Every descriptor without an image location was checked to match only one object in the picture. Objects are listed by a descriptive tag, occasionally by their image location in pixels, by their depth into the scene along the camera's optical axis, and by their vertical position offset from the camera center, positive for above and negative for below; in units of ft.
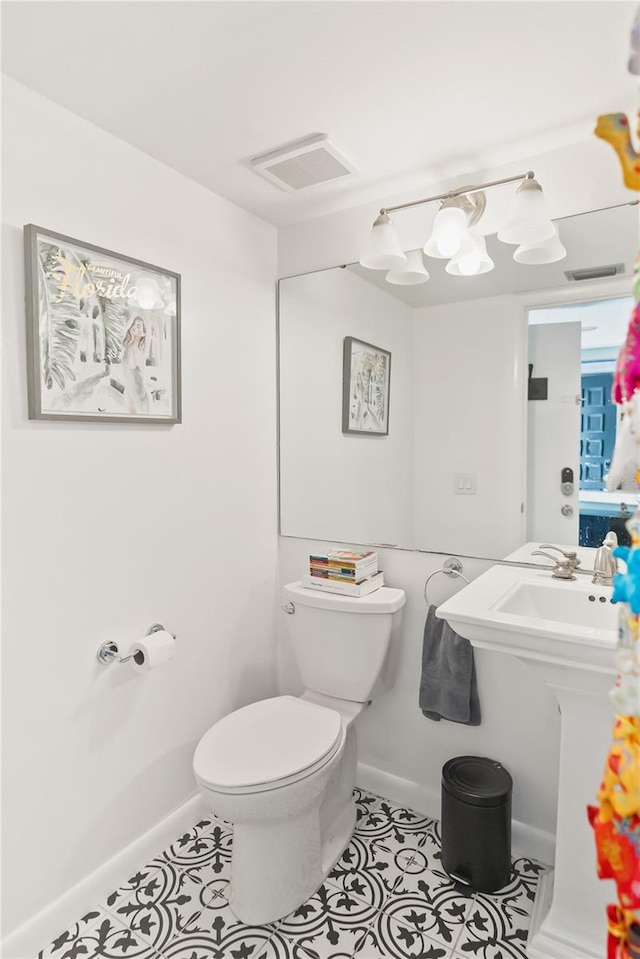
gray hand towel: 6.14 -2.55
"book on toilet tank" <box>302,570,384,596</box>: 6.51 -1.63
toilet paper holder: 5.39 -2.00
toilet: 4.94 -2.88
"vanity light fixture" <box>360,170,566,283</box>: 5.20 +2.14
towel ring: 6.39 -1.37
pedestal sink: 4.23 -2.21
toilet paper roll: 5.45 -2.00
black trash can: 5.44 -3.79
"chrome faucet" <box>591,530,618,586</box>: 5.34 -1.10
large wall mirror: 5.57 +0.55
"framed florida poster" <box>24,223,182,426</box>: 4.75 +1.08
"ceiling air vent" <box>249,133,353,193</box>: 5.53 +2.98
